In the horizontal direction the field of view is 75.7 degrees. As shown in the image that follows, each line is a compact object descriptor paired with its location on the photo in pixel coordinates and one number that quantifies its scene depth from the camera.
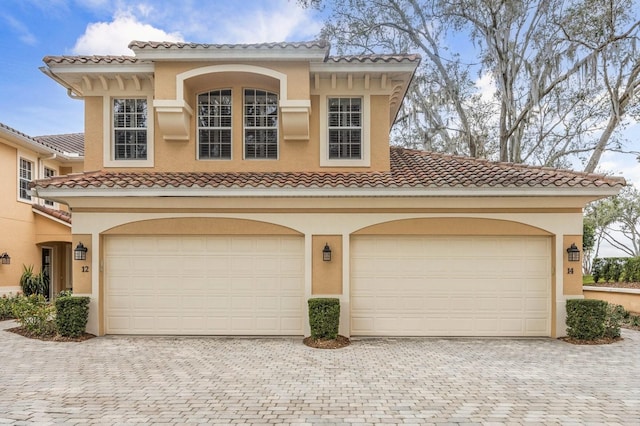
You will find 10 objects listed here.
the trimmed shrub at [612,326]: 9.26
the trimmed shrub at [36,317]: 9.62
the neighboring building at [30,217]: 14.32
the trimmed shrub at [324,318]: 8.84
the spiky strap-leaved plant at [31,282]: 14.81
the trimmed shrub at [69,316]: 9.17
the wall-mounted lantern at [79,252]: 9.55
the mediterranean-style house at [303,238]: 9.38
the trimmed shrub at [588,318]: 8.97
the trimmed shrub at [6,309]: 12.12
